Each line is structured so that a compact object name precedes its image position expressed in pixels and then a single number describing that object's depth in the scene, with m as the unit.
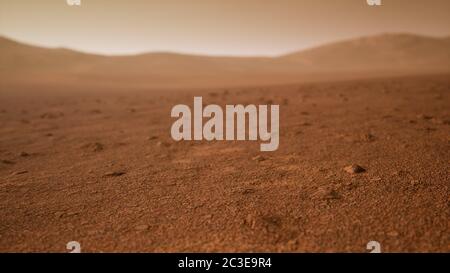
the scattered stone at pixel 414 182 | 3.16
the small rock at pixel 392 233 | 2.32
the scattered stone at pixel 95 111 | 10.95
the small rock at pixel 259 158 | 4.37
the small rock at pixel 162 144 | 5.46
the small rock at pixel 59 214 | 2.86
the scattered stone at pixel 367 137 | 5.07
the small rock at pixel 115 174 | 3.95
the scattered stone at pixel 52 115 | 9.97
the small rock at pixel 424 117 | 6.53
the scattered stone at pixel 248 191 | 3.22
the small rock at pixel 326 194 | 2.97
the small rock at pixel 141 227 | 2.57
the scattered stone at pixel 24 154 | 5.14
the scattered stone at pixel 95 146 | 5.38
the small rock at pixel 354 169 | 3.59
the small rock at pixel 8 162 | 4.67
